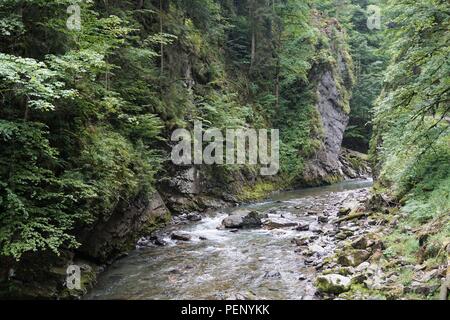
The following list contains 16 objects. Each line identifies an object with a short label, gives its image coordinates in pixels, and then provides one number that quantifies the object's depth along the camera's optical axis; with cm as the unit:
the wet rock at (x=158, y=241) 1168
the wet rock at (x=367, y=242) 895
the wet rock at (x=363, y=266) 778
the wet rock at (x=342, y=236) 1111
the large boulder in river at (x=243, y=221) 1379
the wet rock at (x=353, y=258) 838
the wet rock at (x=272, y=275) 855
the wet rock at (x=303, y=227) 1308
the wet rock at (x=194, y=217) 1513
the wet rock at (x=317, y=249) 987
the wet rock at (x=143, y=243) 1157
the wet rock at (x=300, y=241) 1116
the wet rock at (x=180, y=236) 1215
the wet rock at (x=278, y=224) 1369
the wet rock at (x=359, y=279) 713
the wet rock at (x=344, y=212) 1449
